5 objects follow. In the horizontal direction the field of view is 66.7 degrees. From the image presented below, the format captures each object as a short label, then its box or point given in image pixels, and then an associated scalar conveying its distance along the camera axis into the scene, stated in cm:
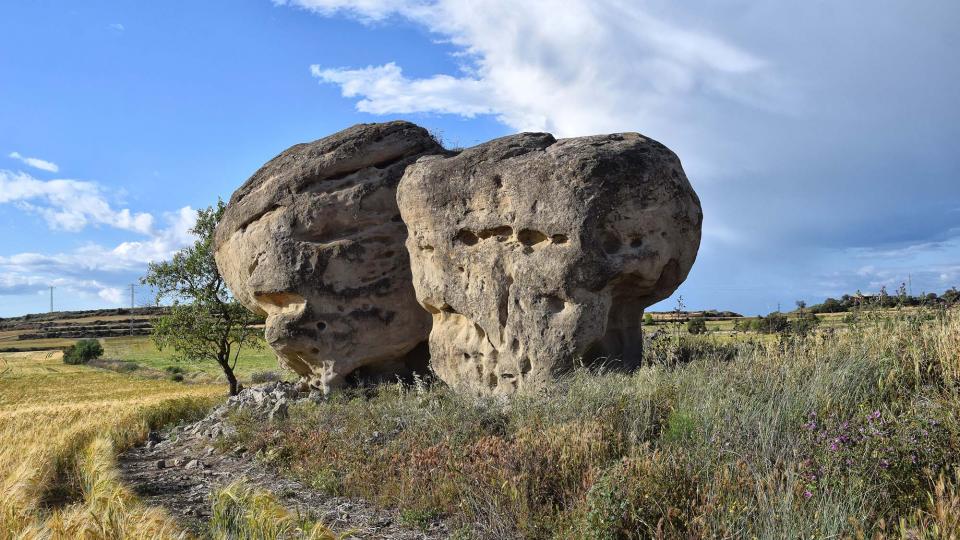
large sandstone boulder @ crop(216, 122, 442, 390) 1702
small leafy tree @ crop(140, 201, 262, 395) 2588
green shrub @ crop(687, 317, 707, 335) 2200
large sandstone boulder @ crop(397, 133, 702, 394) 1287
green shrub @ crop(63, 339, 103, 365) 5341
